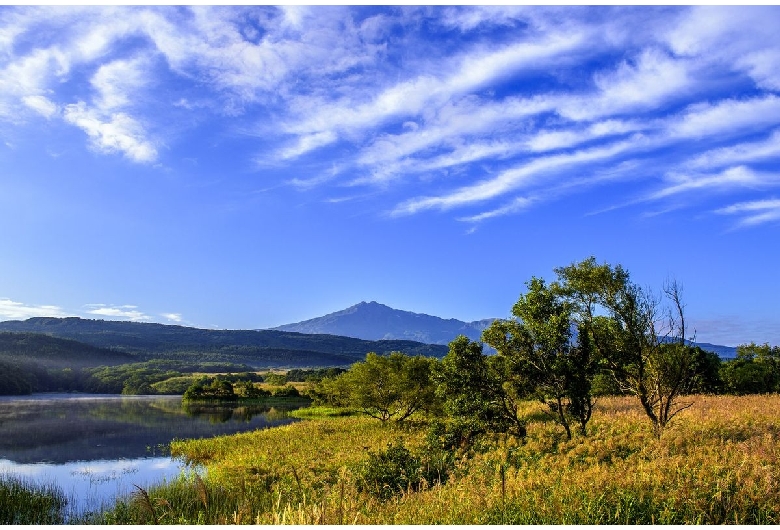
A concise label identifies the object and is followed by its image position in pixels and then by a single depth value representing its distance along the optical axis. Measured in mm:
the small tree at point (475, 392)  27016
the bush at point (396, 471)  18672
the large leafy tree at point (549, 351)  24609
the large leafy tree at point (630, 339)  23703
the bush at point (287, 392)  109125
